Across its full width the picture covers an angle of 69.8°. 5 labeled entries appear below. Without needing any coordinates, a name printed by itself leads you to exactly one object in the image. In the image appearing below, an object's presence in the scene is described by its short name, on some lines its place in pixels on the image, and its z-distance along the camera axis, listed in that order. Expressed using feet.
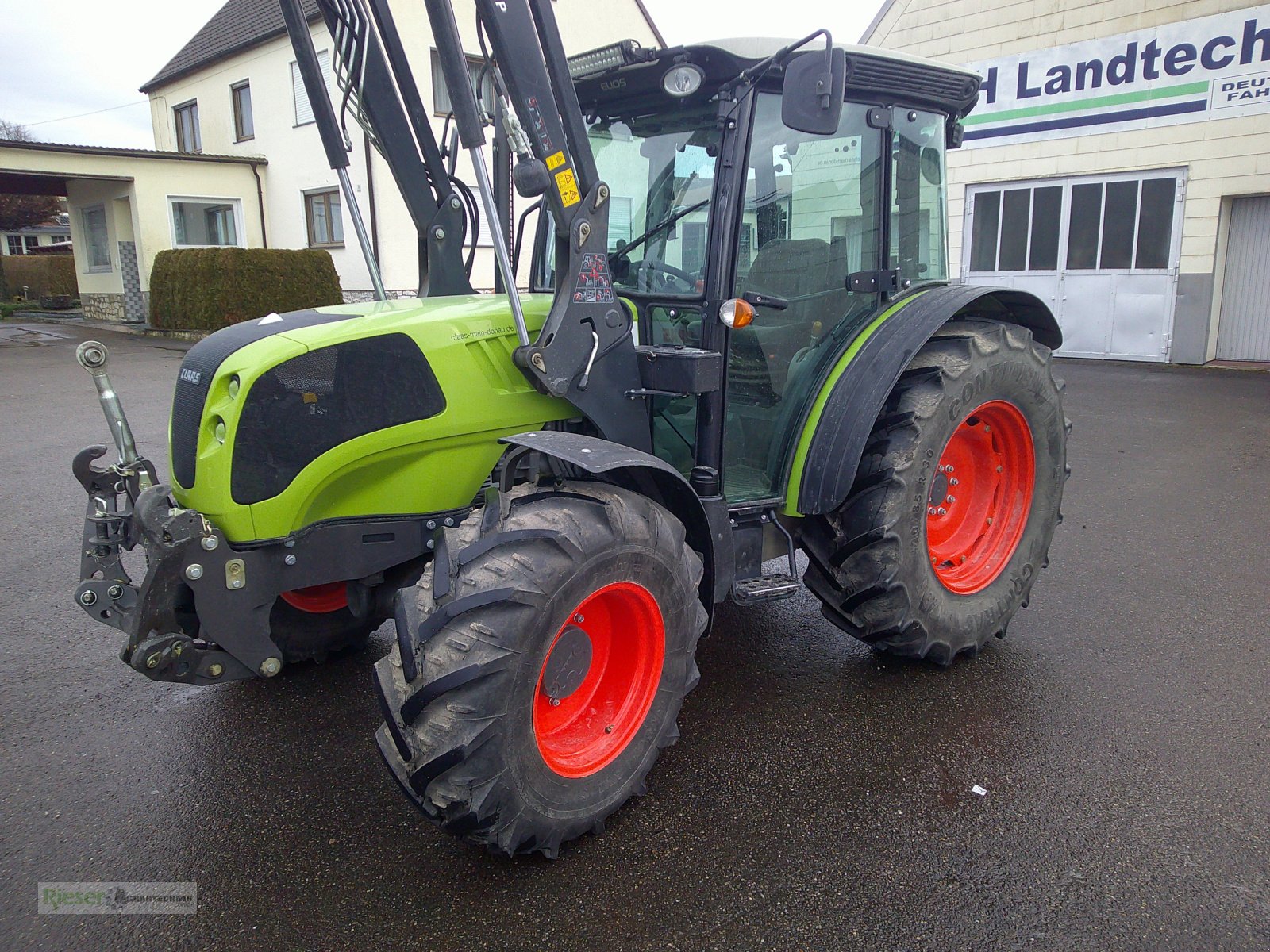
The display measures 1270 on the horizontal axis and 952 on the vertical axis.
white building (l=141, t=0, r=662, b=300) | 57.47
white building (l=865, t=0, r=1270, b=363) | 38.99
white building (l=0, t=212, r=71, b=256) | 161.89
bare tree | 134.10
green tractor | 7.96
